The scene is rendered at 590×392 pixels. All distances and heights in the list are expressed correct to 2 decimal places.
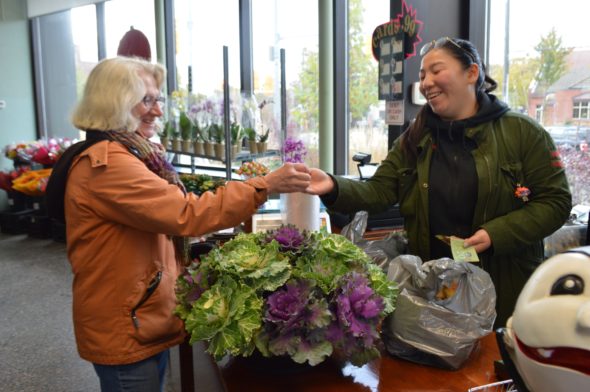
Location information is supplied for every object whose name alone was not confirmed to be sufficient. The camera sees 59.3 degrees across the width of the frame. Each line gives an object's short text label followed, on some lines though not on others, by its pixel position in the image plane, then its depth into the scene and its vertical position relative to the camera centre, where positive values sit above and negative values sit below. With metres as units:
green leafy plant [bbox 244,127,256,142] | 3.51 -0.11
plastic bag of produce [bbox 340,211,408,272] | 1.58 -0.41
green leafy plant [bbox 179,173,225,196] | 2.91 -0.37
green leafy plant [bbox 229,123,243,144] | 3.46 -0.10
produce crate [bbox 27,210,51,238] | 6.19 -1.24
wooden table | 1.15 -0.60
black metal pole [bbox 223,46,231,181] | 3.09 +0.01
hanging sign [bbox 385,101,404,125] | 2.92 +0.02
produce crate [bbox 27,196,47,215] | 6.32 -1.00
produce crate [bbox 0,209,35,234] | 6.36 -1.22
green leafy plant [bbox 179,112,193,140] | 3.95 -0.05
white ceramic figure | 0.55 -0.23
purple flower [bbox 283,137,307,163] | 2.36 -0.16
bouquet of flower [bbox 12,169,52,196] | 5.90 -0.69
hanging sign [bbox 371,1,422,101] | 2.75 +0.38
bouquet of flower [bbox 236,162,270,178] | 2.60 -0.26
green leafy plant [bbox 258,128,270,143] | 3.53 -0.13
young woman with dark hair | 1.62 -0.21
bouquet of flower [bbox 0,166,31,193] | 6.31 -0.66
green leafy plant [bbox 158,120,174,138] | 4.18 -0.08
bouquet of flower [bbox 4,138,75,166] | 6.14 -0.36
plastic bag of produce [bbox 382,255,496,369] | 1.17 -0.45
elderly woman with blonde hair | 1.40 -0.27
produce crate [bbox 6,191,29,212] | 6.47 -0.98
